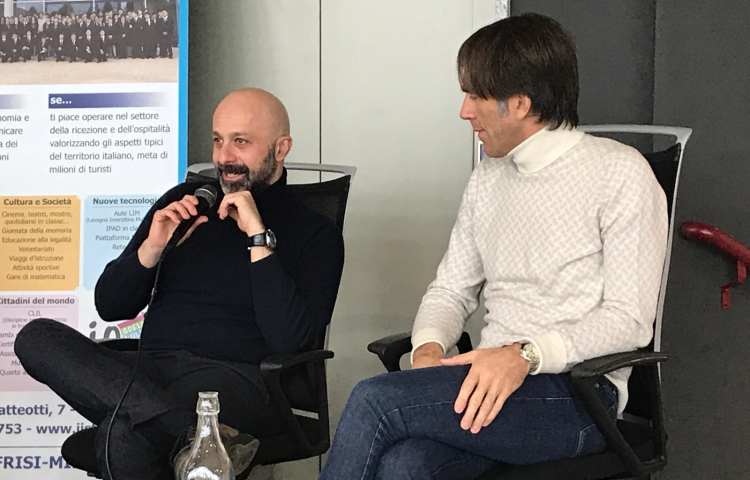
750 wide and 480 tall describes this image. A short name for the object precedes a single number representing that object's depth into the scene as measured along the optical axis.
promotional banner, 2.76
